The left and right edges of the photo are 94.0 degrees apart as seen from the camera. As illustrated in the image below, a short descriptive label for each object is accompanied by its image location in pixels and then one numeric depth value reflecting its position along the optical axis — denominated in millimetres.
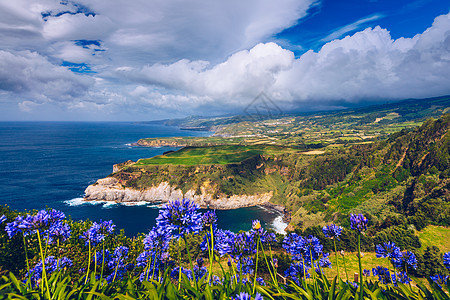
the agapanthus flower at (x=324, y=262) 7846
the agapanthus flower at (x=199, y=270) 7179
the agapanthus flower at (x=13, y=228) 5611
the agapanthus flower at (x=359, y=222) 5195
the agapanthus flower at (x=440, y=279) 6670
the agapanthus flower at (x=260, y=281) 7027
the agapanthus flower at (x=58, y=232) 5798
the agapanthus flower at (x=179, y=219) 4816
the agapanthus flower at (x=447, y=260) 6368
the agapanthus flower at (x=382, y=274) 6896
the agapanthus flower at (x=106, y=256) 8458
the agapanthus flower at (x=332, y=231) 6765
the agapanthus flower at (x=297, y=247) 7042
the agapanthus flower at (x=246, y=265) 6534
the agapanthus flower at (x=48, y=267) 6672
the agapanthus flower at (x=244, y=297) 3654
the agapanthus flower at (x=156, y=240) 6152
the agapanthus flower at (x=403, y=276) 7152
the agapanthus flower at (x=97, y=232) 7044
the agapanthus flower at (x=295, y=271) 6973
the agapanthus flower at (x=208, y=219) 5568
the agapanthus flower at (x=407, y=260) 6801
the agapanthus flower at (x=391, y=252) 6812
